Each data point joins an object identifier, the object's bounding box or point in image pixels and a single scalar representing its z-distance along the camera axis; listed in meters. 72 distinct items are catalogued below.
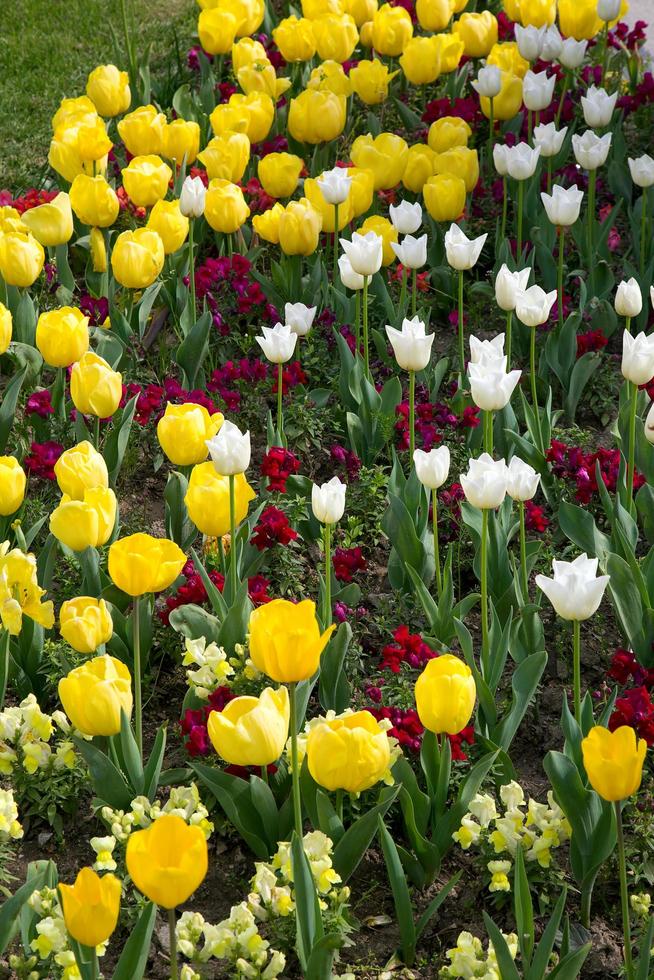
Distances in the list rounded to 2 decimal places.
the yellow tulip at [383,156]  4.11
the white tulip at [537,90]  4.21
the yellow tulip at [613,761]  1.83
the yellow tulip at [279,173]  4.10
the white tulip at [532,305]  3.07
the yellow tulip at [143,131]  4.19
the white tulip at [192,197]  3.65
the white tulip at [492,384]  2.62
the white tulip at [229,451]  2.43
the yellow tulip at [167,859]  1.64
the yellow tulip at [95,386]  3.04
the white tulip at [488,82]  4.31
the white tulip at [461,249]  3.27
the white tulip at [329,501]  2.44
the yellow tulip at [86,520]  2.58
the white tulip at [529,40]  4.49
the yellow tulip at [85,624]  2.34
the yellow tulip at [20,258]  3.54
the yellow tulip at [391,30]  4.81
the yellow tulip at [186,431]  2.84
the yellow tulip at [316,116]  4.36
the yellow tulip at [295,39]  4.86
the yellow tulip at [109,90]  4.45
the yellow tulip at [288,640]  1.92
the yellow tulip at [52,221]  3.74
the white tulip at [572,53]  4.42
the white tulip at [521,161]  3.85
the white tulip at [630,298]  3.09
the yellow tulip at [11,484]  2.81
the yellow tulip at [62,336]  3.19
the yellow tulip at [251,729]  2.05
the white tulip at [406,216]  3.57
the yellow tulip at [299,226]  3.78
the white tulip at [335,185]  3.60
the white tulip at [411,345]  2.86
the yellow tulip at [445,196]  3.94
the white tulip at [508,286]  3.05
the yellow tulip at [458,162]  4.12
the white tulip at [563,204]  3.52
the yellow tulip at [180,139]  4.23
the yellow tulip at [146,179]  3.93
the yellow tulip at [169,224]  3.71
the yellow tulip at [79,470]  2.74
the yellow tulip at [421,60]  4.66
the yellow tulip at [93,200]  3.86
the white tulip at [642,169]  3.81
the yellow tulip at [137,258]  3.54
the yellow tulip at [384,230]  3.80
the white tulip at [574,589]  2.14
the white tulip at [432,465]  2.54
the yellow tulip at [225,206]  3.89
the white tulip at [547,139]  4.02
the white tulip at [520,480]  2.51
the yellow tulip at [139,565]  2.28
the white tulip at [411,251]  3.31
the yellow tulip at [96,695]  2.19
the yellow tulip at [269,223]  3.90
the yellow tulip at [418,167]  4.17
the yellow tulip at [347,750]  2.06
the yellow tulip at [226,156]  4.09
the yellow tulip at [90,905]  1.64
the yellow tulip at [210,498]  2.61
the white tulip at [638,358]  2.76
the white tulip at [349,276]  3.34
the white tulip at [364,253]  3.21
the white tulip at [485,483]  2.34
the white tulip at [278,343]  3.01
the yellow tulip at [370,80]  4.61
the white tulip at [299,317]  3.27
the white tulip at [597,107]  4.03
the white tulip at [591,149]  3.85
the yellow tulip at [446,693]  2.14
